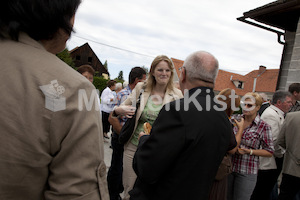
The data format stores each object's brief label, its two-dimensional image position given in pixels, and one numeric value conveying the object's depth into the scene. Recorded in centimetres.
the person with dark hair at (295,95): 436
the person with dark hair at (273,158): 347
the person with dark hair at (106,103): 671
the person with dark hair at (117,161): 332
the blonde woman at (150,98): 261
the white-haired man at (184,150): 145
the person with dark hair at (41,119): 73
